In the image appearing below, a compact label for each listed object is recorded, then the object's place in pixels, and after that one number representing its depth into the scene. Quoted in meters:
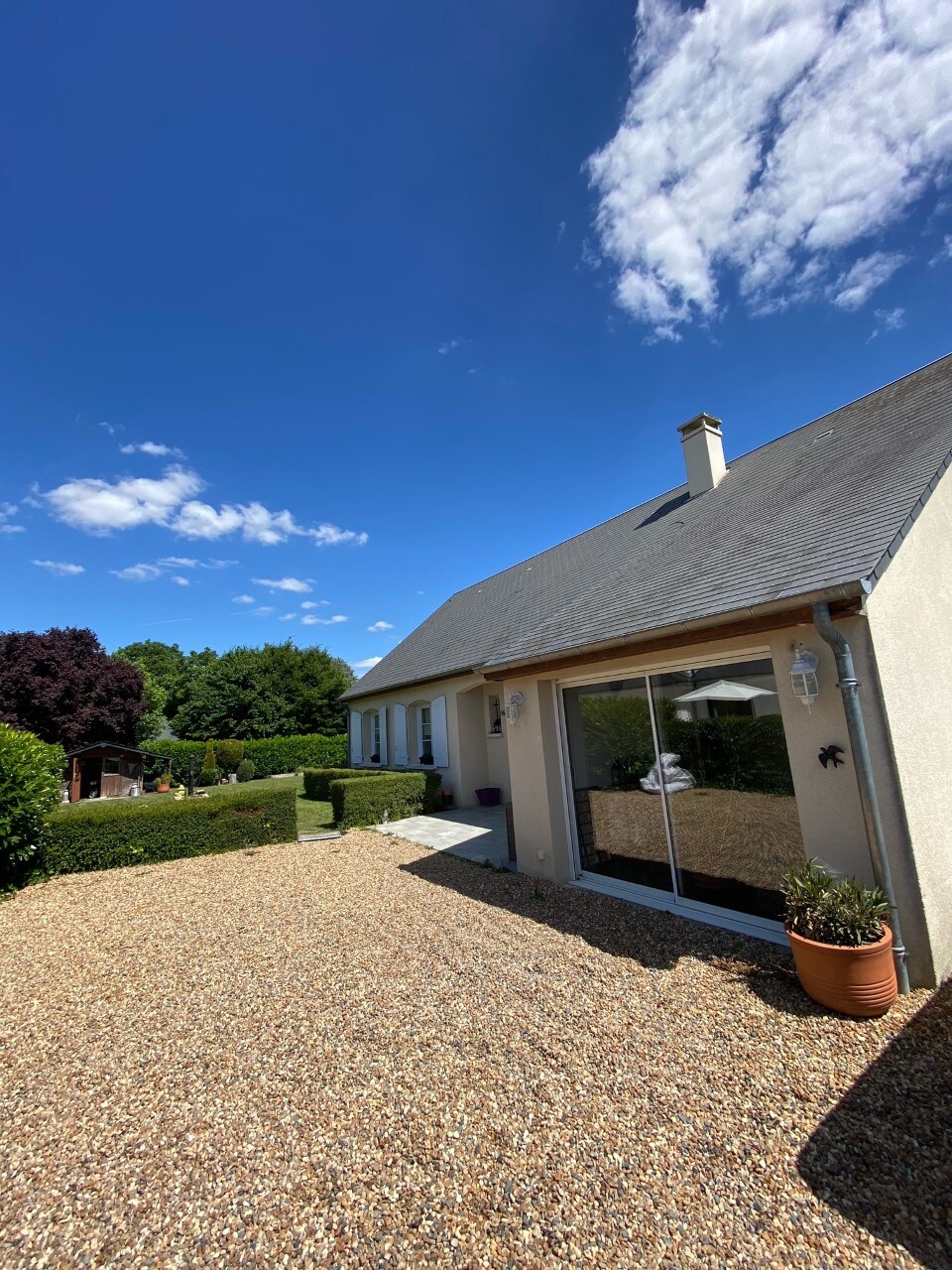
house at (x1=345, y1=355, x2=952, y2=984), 3.82
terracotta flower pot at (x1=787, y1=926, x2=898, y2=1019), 3.36
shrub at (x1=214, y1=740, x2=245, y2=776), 24.86
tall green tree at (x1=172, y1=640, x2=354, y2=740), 28.78
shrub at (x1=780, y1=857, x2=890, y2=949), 3.45
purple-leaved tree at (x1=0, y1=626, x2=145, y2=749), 24.09
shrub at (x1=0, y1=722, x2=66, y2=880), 7.00
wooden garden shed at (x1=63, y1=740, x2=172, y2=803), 20.42
